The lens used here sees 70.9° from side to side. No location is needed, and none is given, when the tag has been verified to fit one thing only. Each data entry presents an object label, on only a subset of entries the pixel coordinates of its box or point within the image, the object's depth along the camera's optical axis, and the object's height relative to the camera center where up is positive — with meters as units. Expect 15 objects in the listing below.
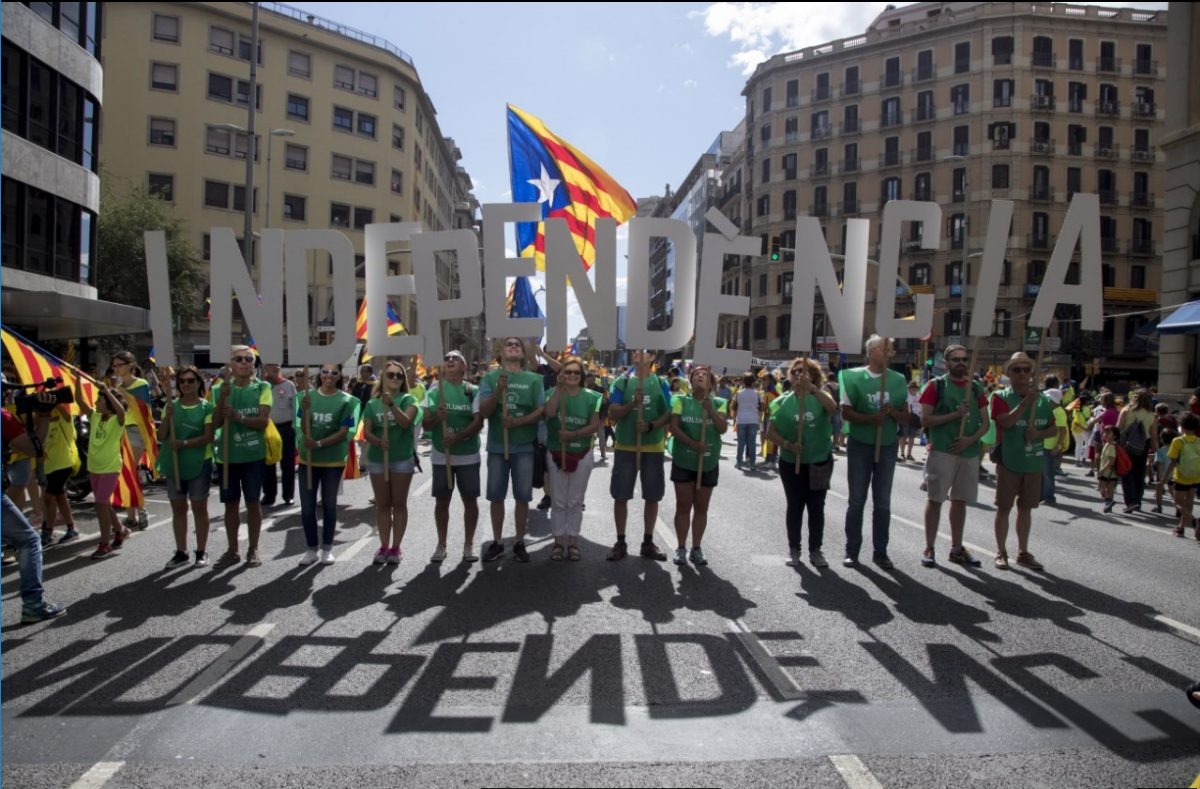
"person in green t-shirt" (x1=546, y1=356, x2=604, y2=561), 7.49 -0.59
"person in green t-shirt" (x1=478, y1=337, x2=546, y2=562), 7.45 -0.44
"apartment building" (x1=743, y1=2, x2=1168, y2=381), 56.91 +17.09
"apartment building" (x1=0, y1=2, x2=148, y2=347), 17.88 +4.79
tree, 30.62 +4.23
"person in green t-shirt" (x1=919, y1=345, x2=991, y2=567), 7.53 -0.51
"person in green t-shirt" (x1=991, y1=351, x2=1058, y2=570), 7.53 -0.58
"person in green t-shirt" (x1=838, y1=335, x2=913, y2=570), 7.45 -0.43
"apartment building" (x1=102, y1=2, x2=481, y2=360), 43.00 +13.94
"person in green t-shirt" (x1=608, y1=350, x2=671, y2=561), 7.61 -0.65
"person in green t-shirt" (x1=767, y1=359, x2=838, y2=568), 7.52 -0.58
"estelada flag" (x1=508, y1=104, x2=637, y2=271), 9.83 +2.30
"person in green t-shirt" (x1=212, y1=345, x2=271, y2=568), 7.38 -0.61
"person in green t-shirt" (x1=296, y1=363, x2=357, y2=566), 7.45 -0.64
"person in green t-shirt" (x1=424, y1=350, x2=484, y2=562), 7.48 -0.62
